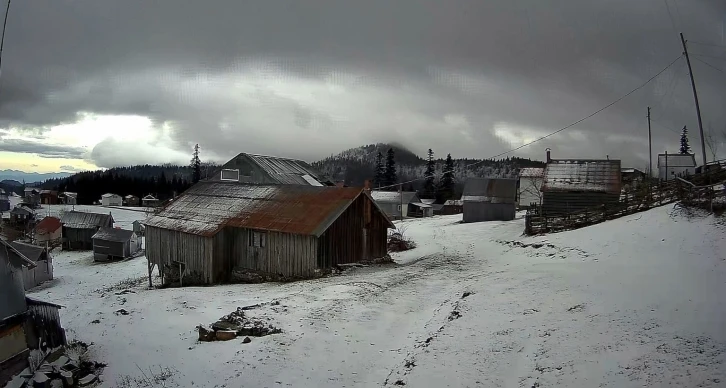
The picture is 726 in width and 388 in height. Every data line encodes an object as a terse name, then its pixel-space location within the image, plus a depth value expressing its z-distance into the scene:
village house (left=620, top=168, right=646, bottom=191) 53.11
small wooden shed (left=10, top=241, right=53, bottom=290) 39.53
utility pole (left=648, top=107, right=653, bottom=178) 50.73
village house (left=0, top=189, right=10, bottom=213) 95.40
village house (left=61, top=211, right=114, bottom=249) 63.67
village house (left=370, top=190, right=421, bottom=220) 75.50
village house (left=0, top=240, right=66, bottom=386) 12.95
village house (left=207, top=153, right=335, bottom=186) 47.71
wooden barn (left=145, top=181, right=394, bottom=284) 23.77
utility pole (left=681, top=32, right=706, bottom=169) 26.73
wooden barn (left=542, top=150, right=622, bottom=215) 35.62
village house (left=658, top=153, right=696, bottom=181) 61.69
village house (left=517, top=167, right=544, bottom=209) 67.94
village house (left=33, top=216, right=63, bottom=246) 63.19
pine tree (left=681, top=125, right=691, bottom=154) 89.62
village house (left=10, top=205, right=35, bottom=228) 76.17
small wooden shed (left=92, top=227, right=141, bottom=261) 53.25
